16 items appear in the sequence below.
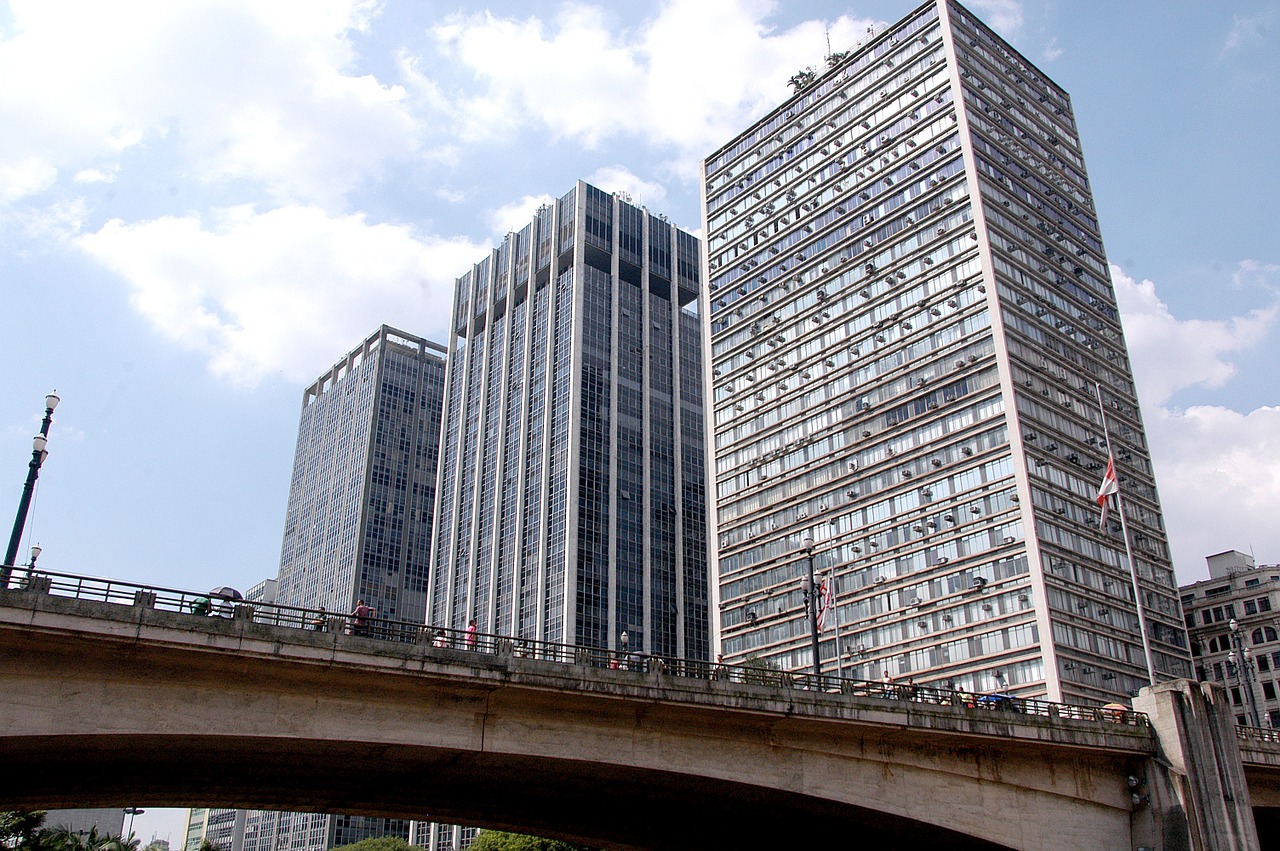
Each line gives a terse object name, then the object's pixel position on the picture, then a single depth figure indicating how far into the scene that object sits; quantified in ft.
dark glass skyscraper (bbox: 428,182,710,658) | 388.16
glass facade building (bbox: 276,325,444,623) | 491.72
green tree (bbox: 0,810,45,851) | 156.25
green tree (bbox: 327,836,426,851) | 363.97
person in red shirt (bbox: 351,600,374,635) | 84.79
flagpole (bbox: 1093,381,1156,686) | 128.16
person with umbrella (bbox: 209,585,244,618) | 78.48
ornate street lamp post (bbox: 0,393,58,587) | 77.25
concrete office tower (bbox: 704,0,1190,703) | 239.91
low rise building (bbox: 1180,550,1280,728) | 327.88
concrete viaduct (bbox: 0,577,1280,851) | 75.05
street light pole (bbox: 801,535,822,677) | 115.14
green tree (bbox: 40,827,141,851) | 155.93
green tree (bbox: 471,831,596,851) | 227.90
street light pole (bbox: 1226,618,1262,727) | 174.61
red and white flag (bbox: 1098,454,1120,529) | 139.33
